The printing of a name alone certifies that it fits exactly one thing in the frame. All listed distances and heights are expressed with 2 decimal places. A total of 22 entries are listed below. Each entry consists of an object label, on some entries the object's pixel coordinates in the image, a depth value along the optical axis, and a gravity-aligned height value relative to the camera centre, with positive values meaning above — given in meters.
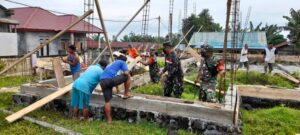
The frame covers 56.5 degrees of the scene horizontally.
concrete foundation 4.94 -1.20
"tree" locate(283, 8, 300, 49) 31.26 +3.02
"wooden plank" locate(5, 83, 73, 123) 5.52 -1.13
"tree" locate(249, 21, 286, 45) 35.74 +2.56
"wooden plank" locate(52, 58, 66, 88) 6.97 -0.55
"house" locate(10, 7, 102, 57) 18.44 +1.40
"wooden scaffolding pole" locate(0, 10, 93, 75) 6.58 +0.74
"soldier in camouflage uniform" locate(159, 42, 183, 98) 6.55 -0.51
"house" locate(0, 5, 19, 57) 15.95 +0.96
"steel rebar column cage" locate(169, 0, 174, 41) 12.84 +1.51
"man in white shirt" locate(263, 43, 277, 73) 12.44 -0.17
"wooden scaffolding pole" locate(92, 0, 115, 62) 6.67 +0.62
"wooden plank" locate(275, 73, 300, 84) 10.28 -0.97
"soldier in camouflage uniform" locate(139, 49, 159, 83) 9.48 -0.64
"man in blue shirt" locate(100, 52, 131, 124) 5.56 -0.53
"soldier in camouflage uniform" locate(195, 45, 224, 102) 5.77 -0.43
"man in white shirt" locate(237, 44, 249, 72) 13.71 -0.20
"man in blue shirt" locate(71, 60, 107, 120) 5.70 -0.73
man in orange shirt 10.05 -0.06
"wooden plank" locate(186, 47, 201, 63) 12.31 -0.14
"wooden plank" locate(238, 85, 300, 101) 7.11 -1.05
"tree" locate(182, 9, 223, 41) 37.09 +4.18
